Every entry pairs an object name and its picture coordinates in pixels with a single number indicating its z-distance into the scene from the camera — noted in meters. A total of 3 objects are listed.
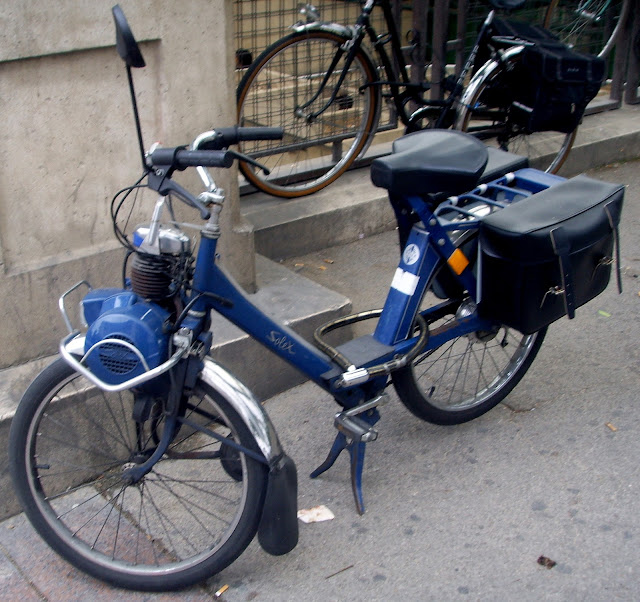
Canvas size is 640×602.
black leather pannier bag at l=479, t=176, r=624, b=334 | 2.83
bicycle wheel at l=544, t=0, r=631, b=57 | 6.58
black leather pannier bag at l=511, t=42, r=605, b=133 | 4.98
